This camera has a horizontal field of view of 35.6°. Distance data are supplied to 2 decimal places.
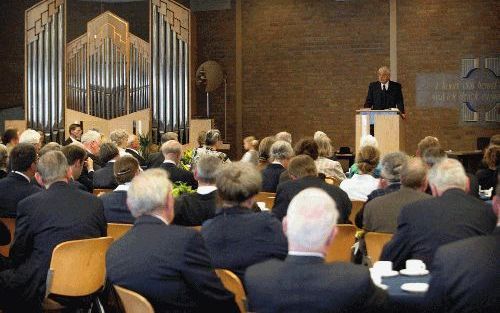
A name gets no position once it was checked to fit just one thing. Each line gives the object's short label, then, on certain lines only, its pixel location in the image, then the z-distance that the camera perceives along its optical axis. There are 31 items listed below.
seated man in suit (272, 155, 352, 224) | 5.85
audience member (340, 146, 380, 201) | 6.74
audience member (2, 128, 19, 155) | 9.98
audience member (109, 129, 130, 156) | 9.83
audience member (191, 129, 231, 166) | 10.28
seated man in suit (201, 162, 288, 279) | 4.01
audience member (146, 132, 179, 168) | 9.40
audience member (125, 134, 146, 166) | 9.90
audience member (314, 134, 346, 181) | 8.23
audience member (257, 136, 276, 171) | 8.76
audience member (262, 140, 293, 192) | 7.58
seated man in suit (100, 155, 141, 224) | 5.66
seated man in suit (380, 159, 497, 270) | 4.07
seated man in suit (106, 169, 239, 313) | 3.53
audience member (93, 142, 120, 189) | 7.72
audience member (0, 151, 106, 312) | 4.62
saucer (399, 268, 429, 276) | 3.87
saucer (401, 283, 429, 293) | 3.50
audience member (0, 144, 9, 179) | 6.97
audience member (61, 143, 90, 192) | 6.53
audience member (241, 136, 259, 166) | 9.02
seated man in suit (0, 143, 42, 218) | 5.75
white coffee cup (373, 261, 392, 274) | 3.92
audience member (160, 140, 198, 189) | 7.82
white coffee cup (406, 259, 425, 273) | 3.90
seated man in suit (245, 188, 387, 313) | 2.74
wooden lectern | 9.92
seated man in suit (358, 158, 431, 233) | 5.10
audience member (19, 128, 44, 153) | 9.21
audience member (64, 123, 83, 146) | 12.18
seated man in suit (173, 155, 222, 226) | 5.39
